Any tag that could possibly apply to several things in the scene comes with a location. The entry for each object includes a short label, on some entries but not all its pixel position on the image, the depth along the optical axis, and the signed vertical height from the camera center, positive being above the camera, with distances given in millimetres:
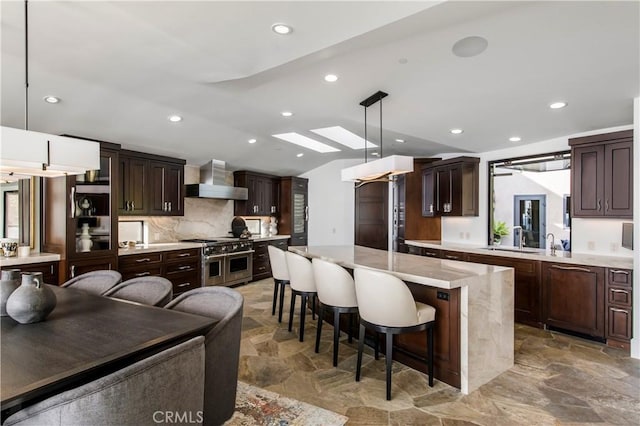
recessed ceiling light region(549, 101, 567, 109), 3431 +1098
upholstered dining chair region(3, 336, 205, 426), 1051 -620
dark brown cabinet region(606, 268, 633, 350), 3352 -952
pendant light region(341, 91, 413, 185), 3311 +455
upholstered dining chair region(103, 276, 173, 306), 2471 -582
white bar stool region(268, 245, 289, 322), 4094 -687
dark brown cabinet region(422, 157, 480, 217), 5406 +408
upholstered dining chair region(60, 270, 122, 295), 2746 -578
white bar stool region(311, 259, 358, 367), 2955 -693
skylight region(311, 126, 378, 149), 5278 +1271
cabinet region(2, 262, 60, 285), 3560 -620
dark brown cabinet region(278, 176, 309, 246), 7711 +89
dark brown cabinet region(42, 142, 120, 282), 3893 -79
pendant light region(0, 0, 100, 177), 1694 +313
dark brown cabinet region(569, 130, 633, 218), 3555 +410
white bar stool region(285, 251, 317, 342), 3590 -717
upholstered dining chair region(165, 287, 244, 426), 1729 -739
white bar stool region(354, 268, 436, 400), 2426 -725
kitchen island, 2586 -869
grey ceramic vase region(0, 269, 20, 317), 1857 -415
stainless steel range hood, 5890 +451
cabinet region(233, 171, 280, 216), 6961 +384
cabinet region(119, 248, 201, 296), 4602 -798
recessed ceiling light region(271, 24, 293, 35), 2207 +1206
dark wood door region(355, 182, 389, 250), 7344 -86
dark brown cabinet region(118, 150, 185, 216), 4832 +411
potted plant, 5453 -303
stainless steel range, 5672 -880
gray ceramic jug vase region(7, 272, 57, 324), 1691 -455
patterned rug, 2205 -1365
